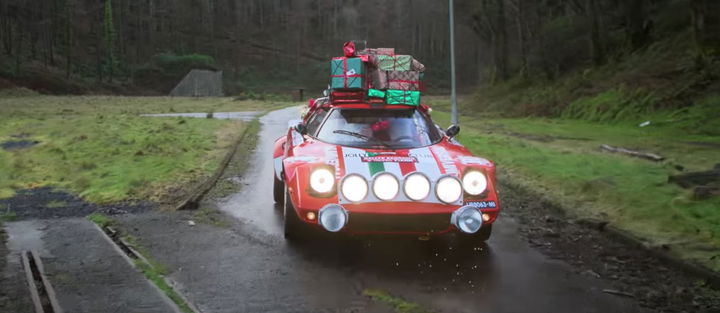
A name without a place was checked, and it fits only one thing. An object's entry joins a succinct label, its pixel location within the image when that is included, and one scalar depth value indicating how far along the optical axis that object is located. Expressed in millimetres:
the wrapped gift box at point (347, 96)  7801
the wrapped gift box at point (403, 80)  7926
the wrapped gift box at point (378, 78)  7957
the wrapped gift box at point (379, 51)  8688
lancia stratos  5719
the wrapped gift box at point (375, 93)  7844
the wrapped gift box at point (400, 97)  7707
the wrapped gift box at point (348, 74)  7820
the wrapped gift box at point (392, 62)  8055
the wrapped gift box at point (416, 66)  8234
